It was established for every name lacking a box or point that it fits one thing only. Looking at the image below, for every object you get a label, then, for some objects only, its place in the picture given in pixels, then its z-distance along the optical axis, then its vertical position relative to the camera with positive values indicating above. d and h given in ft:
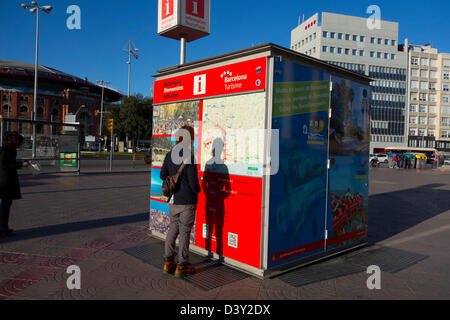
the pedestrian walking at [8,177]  18.90 -1.82
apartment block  272.51 +48.19
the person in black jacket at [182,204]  13.78 -2.22
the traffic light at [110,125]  64.95 +4.57
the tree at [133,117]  139.33 +13.10
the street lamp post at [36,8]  83.97 +34.43
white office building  250.57 +76.35
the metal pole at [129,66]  175.77 +43.30
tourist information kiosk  13.84 +0.02
